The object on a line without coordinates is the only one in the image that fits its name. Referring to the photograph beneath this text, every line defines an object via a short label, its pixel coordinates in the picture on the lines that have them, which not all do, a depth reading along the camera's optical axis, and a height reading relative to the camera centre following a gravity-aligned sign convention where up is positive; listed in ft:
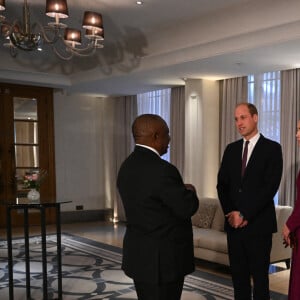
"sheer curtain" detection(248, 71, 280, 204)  17.01 +1.09
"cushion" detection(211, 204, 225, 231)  15.48 -3.70
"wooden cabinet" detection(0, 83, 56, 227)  22.06 -0.57
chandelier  10.09 +2.64
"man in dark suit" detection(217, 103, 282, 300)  8.41 -1.77
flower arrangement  11.88 -1.60
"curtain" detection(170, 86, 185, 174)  21.07 -0.02
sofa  13.79 -4.02
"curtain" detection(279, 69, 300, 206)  16.14 -0.26
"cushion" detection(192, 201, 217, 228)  15.89 -3.60
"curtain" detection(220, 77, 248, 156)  18.06 +1.10
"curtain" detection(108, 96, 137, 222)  24.43 -0.37
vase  11.08 -1.92
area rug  11.64 -4.94
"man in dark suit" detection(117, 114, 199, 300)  5.85 -1.32
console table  10.14 -2.78
